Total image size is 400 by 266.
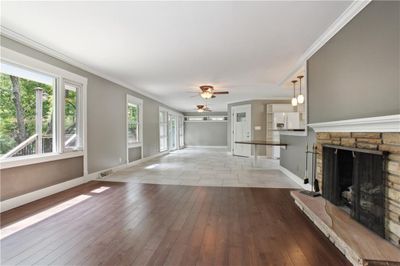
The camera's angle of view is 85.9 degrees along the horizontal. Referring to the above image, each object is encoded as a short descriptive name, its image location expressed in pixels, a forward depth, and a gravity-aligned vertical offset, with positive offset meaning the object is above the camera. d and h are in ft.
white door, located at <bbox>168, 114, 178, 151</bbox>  38.92 -0.18
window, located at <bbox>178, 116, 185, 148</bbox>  45.24 -0.43
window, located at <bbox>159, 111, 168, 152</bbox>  34.53 +0.18
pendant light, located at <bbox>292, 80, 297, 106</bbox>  19.27 +2.76
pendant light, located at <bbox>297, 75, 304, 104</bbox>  17.75 +2.71
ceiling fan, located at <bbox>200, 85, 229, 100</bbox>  19.60 +3.68
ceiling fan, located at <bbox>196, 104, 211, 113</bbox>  30.45 +3.30
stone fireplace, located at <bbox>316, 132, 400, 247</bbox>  6.07 -1.63
